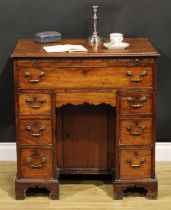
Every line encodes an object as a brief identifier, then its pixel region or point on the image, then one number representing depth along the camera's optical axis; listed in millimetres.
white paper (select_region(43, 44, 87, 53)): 3809
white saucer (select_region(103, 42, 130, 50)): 3871
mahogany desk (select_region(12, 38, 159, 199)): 3752
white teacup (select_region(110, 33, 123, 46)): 3916
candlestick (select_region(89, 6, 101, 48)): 4051
